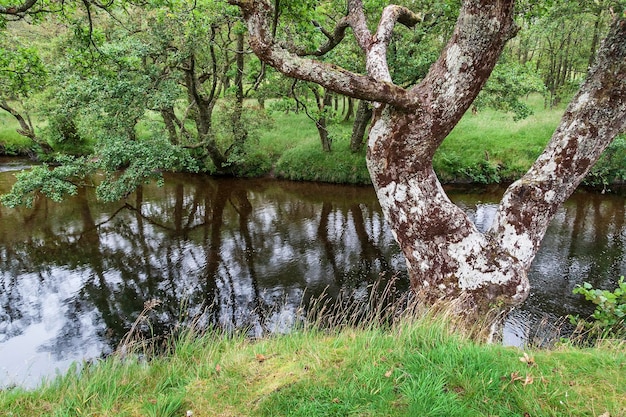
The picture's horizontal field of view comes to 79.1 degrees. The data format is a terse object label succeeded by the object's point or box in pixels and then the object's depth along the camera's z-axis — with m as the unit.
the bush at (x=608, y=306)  5.54
